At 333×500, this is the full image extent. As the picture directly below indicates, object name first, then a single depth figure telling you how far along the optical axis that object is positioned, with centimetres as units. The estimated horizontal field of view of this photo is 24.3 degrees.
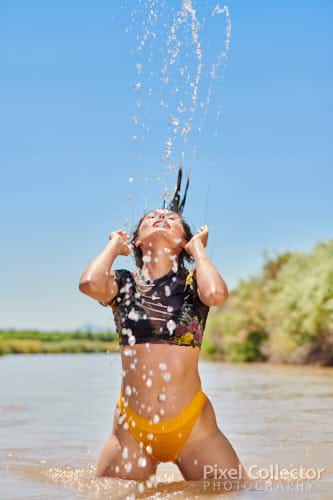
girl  430
